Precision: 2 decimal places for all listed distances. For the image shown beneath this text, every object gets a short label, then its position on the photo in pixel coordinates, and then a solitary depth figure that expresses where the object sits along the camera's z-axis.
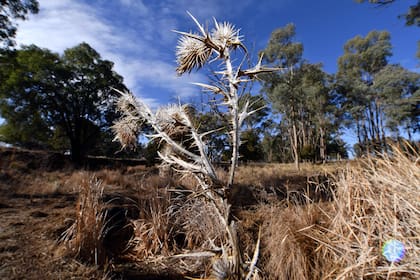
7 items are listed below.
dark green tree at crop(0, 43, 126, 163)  15.50
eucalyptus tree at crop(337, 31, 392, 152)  22.34
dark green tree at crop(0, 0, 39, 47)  8.62
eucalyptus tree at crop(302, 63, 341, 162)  22.59
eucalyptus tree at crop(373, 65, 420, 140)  18.53
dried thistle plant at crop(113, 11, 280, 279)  1.84
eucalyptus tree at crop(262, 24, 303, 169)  19.92
